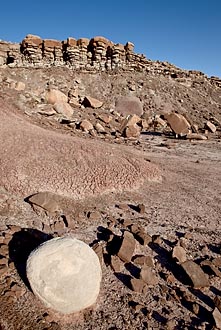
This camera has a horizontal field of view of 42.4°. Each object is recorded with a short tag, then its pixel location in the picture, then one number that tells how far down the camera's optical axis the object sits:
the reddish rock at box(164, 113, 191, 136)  15.45
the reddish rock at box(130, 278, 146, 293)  3.62
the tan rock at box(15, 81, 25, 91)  16.60
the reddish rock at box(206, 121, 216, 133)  18.05
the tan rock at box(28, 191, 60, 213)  5.20
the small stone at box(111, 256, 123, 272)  3.94
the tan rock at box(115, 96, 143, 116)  20.73
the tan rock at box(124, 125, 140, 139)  13.91
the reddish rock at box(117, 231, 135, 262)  4.10
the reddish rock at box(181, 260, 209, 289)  3.75
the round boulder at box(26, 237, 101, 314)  3.17
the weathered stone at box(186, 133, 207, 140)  14.79
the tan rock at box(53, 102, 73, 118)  14.78
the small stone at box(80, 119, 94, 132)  13.07
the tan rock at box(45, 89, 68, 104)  16.03
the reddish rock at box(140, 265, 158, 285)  3.76
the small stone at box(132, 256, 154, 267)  4.08
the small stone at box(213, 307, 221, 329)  3.14
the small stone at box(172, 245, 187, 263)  4.19
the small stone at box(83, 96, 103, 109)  18.14
